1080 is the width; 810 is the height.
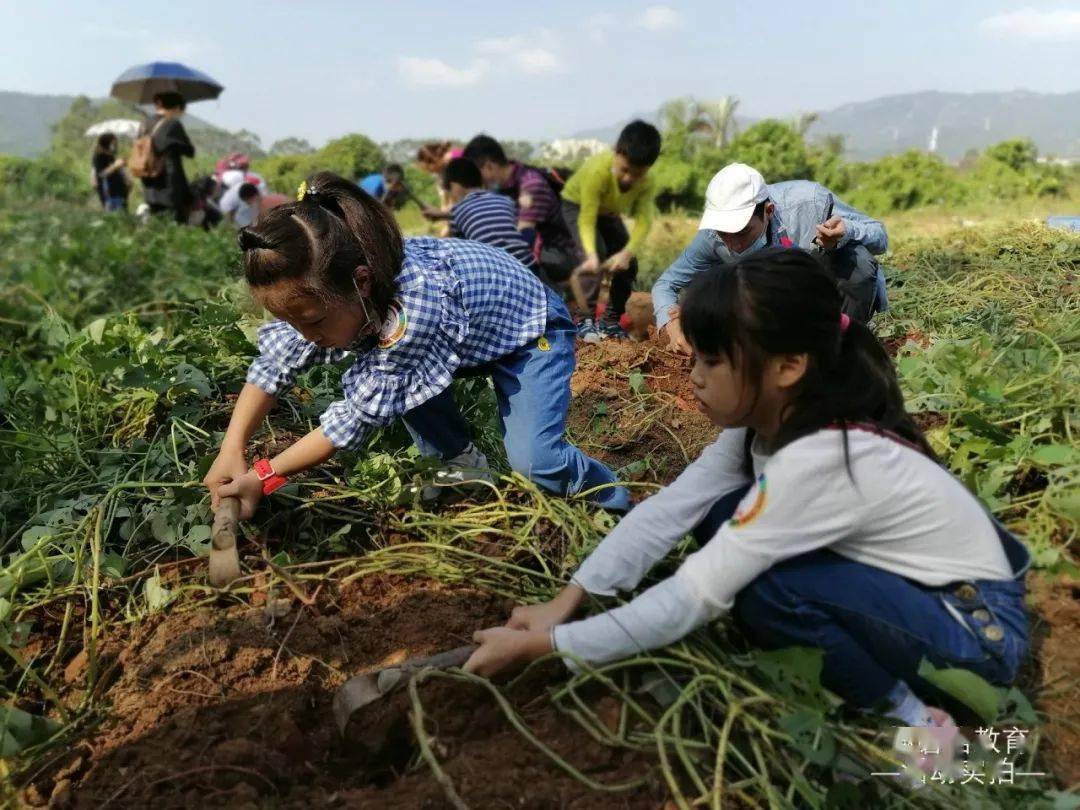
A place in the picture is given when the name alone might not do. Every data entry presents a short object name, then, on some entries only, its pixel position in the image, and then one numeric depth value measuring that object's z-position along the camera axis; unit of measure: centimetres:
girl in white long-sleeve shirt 133
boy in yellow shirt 451
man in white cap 269
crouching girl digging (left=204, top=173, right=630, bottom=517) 187
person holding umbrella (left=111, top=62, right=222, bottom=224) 683
